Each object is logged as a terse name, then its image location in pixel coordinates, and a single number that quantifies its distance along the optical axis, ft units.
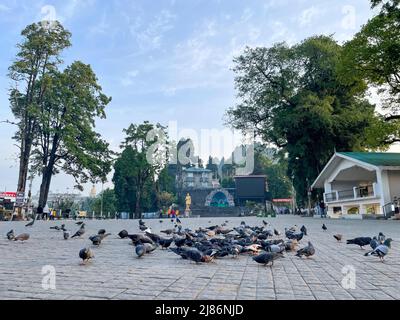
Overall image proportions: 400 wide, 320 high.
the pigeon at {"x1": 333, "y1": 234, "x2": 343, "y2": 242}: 32.09
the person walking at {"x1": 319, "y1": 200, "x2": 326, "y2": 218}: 119.63
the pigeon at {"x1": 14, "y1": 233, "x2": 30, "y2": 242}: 32.65
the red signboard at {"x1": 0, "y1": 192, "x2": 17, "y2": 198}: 158.71
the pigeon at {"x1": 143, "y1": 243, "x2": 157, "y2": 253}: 22.48
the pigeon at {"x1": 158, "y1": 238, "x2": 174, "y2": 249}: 26.00
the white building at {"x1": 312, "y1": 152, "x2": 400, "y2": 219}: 82.99
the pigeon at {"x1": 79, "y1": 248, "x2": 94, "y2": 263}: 18.61
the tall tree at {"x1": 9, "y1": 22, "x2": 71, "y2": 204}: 114.62
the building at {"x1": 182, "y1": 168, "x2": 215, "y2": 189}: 310.86
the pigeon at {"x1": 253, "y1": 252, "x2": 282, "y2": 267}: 18.07
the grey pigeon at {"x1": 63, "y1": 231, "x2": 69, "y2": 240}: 35.65
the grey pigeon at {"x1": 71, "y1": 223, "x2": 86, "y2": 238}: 36.05
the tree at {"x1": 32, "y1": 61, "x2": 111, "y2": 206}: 120.16
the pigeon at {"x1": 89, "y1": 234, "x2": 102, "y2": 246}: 27.98
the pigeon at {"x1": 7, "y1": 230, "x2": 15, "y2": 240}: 35.04
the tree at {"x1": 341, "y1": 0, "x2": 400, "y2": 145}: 73.10
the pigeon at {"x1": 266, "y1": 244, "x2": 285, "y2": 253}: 20.70
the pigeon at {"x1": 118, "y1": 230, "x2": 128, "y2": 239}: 35.20
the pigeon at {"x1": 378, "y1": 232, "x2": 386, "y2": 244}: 25.89
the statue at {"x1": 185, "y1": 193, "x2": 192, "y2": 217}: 233.06
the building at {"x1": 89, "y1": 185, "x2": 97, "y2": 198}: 461.82
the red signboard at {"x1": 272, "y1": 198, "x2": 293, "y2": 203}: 268.00
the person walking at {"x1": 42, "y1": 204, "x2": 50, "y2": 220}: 112.49
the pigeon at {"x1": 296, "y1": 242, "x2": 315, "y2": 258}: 21.30
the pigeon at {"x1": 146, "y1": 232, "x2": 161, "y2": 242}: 27.44
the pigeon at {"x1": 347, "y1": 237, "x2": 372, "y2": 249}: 25.13
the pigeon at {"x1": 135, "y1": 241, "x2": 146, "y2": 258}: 21.44
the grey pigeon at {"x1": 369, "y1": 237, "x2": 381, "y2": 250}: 21.85
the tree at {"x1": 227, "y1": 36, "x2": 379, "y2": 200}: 103.82
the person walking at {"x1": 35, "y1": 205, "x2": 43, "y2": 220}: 108.99
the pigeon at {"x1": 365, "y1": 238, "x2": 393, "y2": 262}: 19.62
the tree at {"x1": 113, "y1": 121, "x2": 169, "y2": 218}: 191.31
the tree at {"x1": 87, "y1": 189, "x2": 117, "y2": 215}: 240.12
